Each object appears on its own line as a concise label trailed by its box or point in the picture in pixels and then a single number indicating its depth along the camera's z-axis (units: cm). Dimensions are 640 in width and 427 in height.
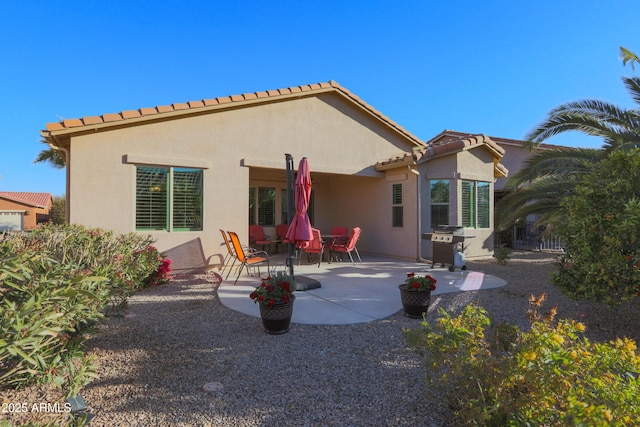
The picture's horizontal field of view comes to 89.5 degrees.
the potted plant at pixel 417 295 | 485
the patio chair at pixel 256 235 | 1181
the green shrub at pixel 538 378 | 172
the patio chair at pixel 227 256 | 792
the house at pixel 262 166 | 759
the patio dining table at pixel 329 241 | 1003
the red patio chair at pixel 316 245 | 933
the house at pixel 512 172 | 1602
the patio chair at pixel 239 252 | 716
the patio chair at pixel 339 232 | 1120
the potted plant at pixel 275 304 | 419
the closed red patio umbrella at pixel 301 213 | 627
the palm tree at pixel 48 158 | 1505
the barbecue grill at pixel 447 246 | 876
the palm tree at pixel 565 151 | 806
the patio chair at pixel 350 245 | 939
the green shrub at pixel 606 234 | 375
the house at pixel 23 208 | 2773
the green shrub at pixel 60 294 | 180
